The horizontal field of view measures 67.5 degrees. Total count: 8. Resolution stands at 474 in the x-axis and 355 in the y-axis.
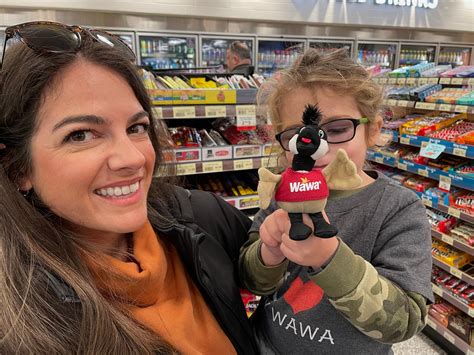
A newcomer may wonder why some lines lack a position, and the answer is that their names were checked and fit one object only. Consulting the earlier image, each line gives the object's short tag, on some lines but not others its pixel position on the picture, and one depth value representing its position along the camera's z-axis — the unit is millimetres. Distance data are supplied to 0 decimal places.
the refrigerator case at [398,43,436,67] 6782
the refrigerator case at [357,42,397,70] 6543
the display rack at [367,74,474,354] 1967
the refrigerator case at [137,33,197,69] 5336
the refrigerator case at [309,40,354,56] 5918
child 680
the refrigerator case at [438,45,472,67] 7062
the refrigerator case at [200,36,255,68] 5574
